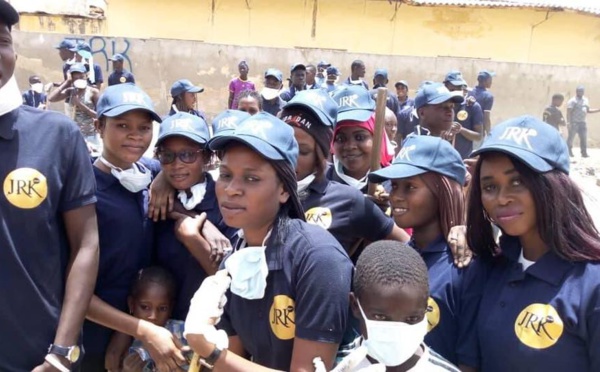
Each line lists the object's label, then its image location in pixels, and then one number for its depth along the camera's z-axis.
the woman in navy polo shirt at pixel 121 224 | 2.58
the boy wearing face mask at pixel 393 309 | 1.93
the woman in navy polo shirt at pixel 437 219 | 2.28
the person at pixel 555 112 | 14.51
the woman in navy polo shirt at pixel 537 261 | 1.91
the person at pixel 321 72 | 13.08
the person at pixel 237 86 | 12.33
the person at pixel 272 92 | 9.56
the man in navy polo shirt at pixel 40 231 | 2.05
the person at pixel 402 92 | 11.66
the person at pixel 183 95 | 7.80
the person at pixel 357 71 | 12.16
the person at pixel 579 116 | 14.87
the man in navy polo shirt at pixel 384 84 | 10.05
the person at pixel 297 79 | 10.66
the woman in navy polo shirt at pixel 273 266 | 1.95
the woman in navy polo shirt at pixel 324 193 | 2.78
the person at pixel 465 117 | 8.12
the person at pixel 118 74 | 12.04
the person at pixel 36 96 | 10.64
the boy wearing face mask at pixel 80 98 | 8.73
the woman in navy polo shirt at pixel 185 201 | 2.79
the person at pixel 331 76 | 12.39
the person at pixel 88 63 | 10.76
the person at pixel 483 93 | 10.83
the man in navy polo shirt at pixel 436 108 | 4.62
